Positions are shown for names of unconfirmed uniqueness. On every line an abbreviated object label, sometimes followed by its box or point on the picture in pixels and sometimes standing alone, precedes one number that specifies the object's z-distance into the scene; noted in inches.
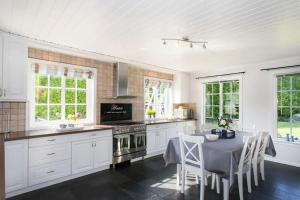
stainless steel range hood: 174.6
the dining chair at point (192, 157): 98.5
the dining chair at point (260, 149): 114.3
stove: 154.0
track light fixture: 116.1
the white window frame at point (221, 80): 197.9
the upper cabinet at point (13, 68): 108.0
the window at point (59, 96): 137.4
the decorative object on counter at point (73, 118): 140.9
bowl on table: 119.5
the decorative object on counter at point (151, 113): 212.1
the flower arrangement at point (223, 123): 137.6
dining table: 93.7
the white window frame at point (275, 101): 174.7
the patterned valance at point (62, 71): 136.1
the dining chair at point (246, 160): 99.2
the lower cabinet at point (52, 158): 104.3
